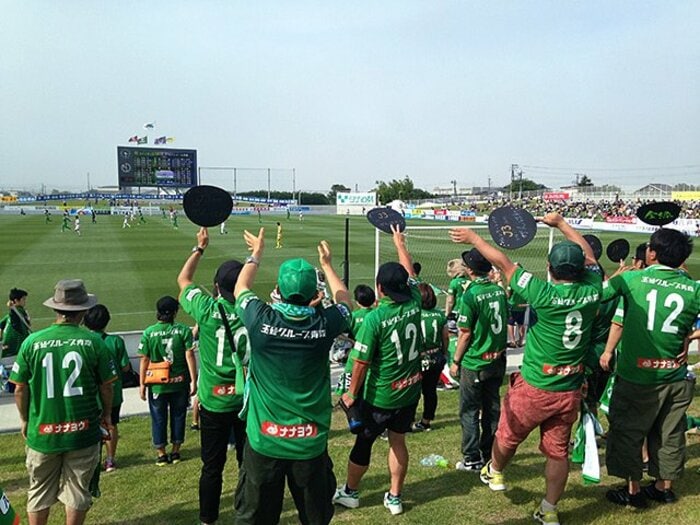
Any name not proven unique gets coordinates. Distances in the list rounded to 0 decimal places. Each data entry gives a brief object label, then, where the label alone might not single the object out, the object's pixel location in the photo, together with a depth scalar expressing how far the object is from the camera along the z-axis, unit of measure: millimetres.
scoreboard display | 59375
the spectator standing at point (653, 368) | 3877
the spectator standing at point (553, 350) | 3613
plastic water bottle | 5000
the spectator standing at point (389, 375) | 3850
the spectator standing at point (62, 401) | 3406
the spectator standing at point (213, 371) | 3740
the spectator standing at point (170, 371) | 5203
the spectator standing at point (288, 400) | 2705
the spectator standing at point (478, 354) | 4816
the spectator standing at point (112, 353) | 4996
